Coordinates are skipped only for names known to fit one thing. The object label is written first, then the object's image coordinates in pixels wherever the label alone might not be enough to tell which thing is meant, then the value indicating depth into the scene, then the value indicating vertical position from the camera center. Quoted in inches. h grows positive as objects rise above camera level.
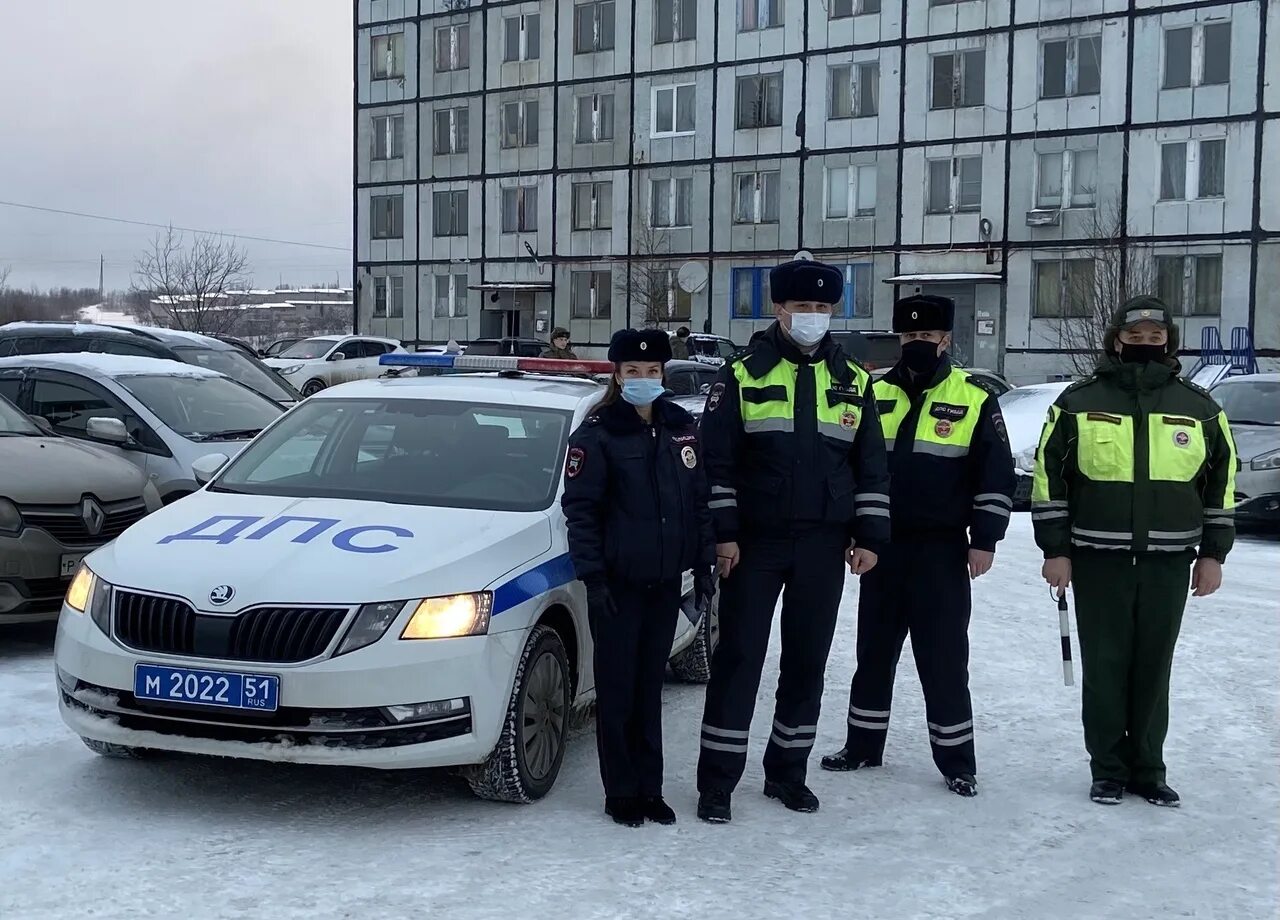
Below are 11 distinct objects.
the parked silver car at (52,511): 277.7 -35.2
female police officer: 193.6 -26.1
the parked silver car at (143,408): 368.5 -18.2
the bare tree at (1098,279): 1320.1 +77.7
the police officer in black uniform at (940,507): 212.5 -22.4
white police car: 184.1 -38.3
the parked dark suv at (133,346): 549.0 -1.5
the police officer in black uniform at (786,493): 199.8 -19.6
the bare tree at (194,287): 2100.1 +86.6
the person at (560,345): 621.4 +2.2
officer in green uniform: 207.5 -23.6
